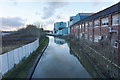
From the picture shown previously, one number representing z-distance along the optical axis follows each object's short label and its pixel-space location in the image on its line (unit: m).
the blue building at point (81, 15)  26.88
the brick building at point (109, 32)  6.49
